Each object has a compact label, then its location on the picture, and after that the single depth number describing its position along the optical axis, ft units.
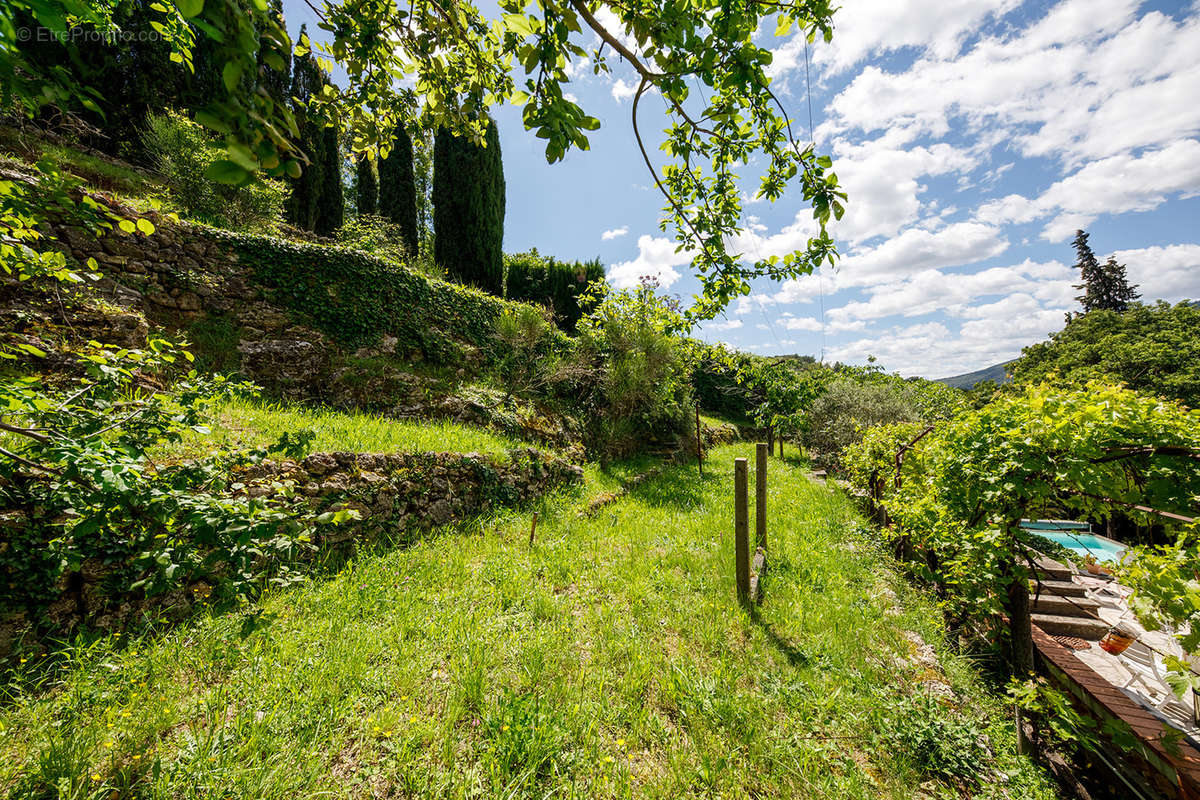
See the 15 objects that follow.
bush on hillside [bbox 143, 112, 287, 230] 28.02
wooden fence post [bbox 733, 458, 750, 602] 13.93
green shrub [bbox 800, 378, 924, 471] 45.52
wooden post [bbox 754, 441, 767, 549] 16.62
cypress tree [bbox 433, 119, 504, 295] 46.32
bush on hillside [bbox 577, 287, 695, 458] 36.37
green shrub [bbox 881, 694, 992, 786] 8.41
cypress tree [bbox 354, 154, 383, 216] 53.62
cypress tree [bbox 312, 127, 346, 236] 44.50
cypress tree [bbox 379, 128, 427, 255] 50.98
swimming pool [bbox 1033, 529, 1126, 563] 27.71
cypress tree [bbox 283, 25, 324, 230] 41.52
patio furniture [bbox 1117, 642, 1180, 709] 12.10
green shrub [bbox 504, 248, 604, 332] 58.39
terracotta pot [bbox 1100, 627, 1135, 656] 13.85
